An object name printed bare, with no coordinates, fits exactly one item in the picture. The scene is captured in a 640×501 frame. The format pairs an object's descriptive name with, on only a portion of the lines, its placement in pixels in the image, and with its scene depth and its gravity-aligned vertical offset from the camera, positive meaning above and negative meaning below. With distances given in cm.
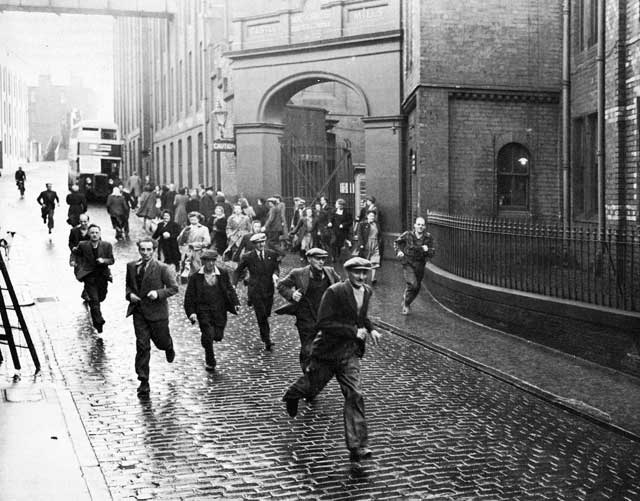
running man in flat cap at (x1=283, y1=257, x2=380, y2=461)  760 -109
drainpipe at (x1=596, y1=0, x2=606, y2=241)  1567 +164
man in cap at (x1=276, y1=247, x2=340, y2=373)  938 -91
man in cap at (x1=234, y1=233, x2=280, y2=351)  1202 -98
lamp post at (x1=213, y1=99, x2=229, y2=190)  3172 +325
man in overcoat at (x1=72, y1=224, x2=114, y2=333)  1330 -82
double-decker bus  4391 +257
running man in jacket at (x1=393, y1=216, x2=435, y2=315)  1477 -87
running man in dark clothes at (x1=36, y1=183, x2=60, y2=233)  2795 +21
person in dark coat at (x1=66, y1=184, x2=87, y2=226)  2519 +3
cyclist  4341 +147
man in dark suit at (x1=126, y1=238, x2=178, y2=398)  986 -101
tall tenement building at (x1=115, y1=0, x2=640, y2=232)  1772 +252
